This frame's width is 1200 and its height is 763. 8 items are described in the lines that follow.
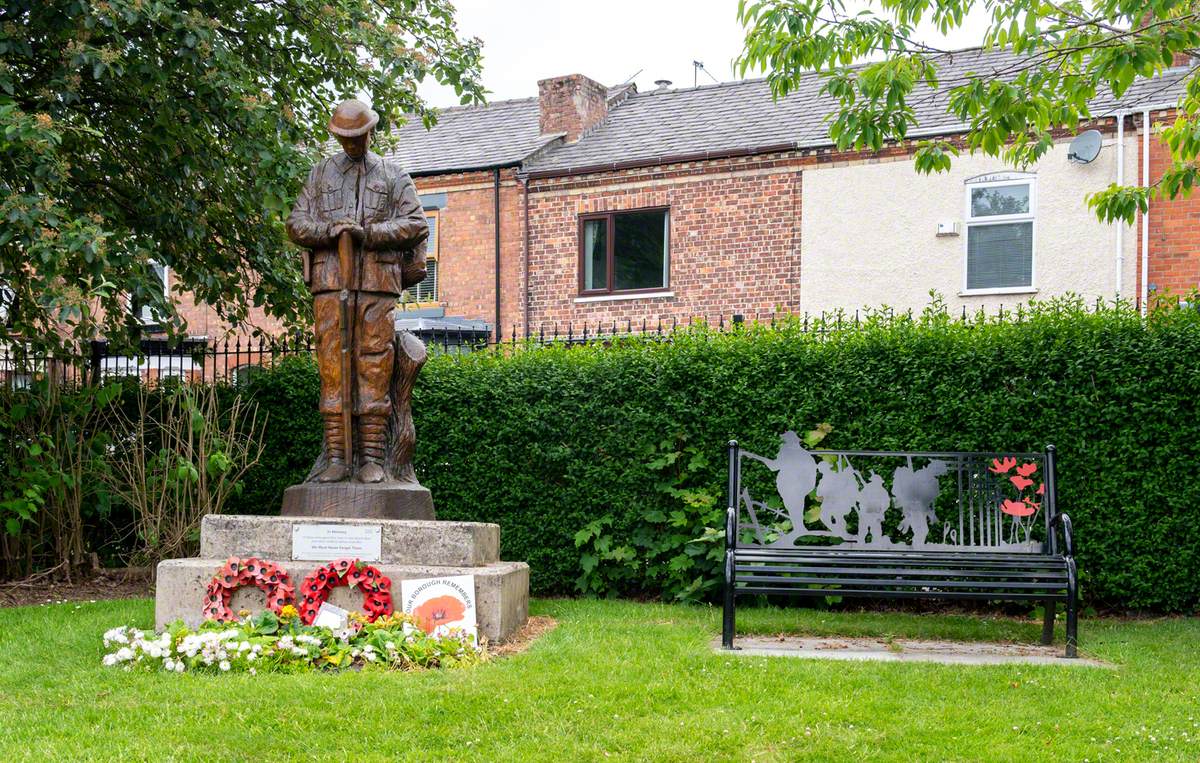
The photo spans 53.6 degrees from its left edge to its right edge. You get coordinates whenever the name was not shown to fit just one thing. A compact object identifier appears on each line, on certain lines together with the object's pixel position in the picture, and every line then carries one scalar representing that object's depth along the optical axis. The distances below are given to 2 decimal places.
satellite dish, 15.26
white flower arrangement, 6.09
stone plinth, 6.81
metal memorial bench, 6.88
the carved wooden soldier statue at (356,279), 7.31
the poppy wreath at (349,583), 6.69
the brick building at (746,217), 15.45
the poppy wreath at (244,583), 6.70
